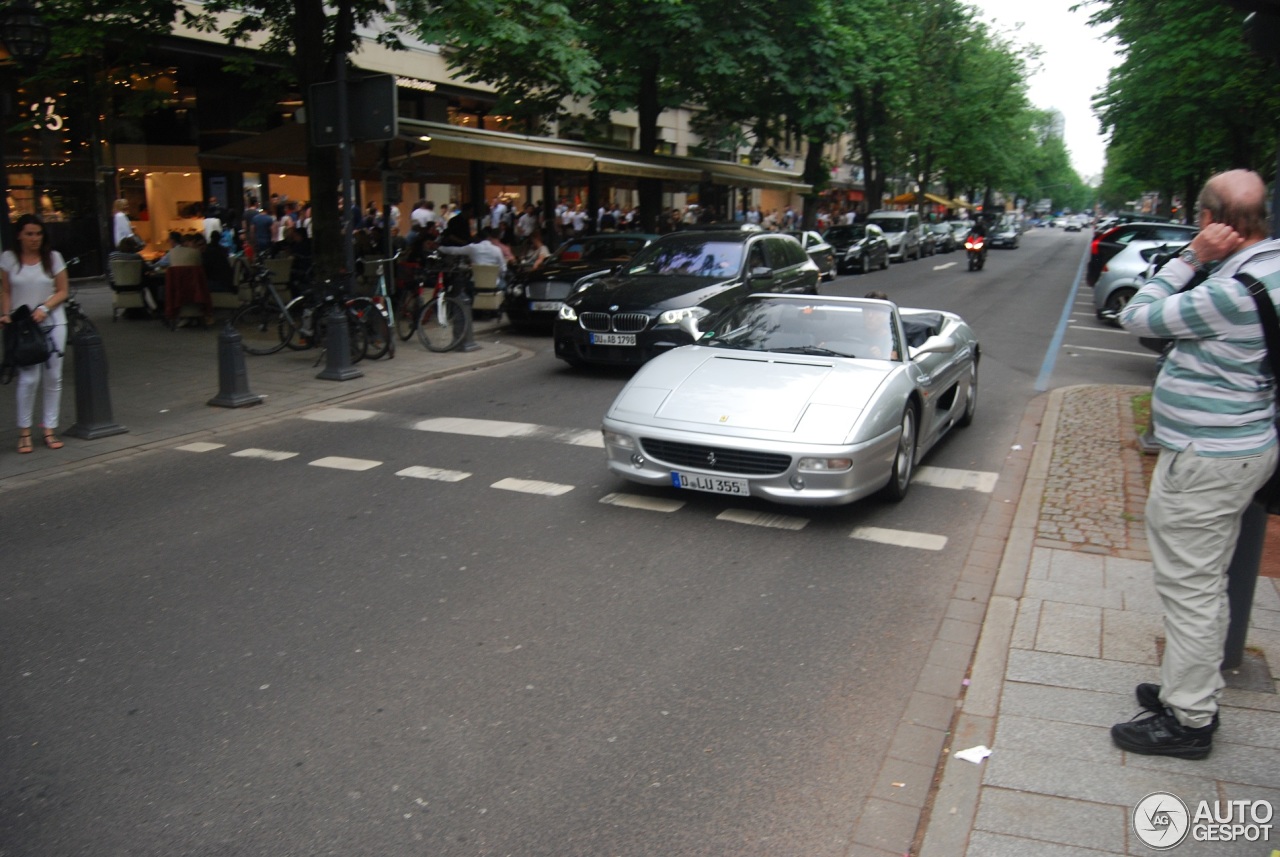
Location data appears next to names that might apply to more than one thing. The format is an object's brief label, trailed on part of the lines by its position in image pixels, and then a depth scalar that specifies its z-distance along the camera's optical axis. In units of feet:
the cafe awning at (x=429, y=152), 55.42
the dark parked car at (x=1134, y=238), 69.31
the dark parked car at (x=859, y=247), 108.78
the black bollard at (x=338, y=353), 39.70
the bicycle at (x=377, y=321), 43.39
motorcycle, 113.70
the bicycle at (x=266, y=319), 44.73
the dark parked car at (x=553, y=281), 54.24
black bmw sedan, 40.14
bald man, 11.89
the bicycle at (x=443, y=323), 47.55
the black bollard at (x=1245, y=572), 13.65
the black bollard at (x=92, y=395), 30.12
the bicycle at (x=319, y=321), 43.32
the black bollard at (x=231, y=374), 34.83
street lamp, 38.22
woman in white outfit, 28.27
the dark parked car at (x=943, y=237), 161.83
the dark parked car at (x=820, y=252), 86.58
